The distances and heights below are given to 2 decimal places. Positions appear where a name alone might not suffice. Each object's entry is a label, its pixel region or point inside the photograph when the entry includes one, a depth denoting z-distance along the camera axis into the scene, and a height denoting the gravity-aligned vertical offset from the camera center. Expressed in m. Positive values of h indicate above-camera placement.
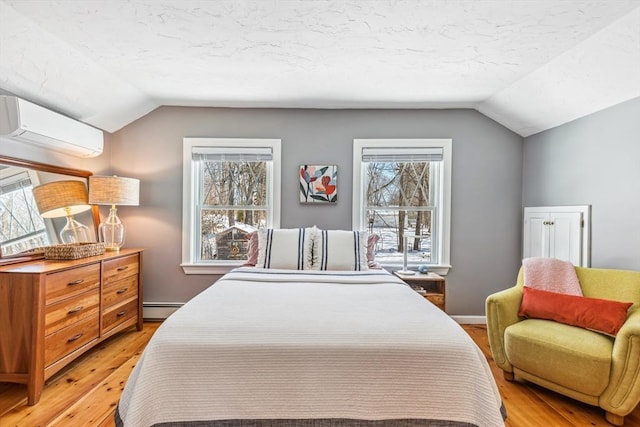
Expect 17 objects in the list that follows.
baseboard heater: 3.37 -1.07
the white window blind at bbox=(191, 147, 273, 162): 3.32 +0.60
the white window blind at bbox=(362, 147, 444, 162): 3.34 +0.64
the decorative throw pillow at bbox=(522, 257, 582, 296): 2.34 -0.46
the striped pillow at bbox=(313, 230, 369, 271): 2.69 -0.33
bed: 1.27 -0.68
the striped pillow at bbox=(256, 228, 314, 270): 2.70 -0.33
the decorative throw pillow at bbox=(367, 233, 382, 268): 2.85 -0.34
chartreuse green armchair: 1.75 -0.82
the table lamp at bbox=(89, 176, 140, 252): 2.86 +0.10
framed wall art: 3.32 +0.30
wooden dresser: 1.94 -0.73
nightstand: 3.01 -0.73
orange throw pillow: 1.96 -0.63
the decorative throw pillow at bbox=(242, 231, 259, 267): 2.87 -0.36
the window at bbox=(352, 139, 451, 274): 3.35 +0.18
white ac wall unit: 2.14 +0.61
